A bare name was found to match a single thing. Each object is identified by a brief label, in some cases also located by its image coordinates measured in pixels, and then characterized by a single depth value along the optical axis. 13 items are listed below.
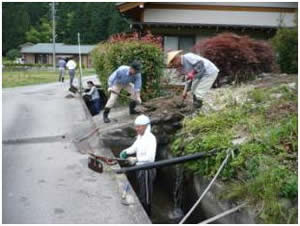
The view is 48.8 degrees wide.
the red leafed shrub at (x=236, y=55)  9.04
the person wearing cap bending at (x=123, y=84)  7.40
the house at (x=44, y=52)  54.61
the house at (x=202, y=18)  13.49
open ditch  5.72
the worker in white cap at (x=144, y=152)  4.65
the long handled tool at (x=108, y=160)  5.09
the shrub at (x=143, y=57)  8.63
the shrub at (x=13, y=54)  54.18
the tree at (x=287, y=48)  10.60
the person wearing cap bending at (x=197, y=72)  7.45
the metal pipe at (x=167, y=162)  4.42
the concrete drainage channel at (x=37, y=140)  6.71
